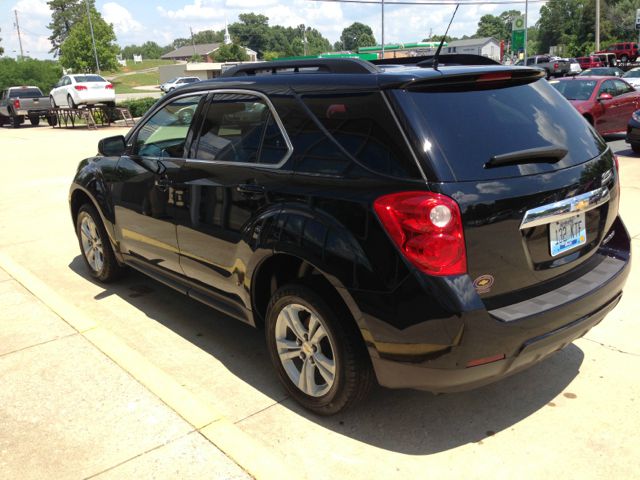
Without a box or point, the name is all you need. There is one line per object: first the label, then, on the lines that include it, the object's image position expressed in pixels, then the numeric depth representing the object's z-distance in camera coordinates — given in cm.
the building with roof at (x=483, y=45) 10625
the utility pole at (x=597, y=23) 4778
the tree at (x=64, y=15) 11596
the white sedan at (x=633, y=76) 2086
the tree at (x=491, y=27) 15088
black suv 257
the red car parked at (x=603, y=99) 1331
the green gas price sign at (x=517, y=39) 3472
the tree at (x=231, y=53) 9144
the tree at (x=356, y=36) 15708
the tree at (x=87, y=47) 6075
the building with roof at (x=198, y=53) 11888
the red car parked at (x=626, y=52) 5469
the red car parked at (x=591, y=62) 4766
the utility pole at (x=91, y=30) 5468
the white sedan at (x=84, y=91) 2723
